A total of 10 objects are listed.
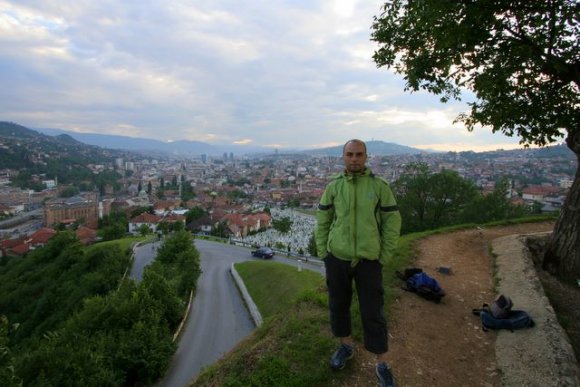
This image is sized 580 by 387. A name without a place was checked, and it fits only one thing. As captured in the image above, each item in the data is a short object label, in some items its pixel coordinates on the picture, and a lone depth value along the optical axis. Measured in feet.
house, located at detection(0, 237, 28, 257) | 156.13
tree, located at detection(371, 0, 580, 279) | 15.14
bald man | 9.37
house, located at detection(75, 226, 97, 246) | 154.60
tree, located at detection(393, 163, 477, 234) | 62.64
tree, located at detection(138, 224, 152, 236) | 147.95
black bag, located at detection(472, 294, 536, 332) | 12.90
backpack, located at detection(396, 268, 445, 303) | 16.37
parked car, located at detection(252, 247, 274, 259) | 93.71
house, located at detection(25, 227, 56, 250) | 161.68
